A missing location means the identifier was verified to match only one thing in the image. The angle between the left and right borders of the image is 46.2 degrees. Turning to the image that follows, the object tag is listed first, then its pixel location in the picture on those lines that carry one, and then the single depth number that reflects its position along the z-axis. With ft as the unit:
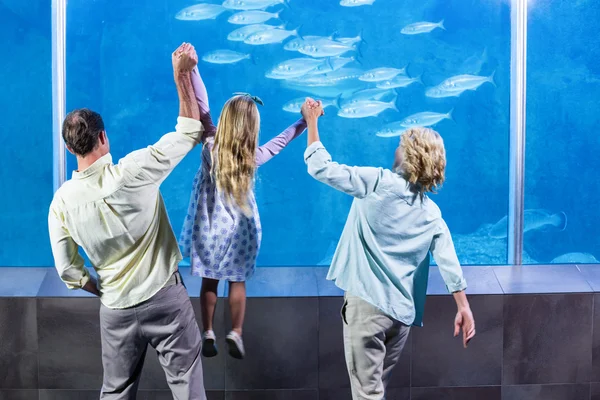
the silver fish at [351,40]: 19.51
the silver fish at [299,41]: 19.31
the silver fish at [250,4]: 18.88
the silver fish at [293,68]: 19.21
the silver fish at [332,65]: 19.27
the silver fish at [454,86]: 19.63
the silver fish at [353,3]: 19.22
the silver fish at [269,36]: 19.74
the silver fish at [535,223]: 20.88
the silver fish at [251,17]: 19.03
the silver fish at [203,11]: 18.38
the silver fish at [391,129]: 21.12
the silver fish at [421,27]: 19.21
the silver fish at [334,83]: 19.49
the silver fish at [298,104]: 19.57
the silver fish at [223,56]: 19.40
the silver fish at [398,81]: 20.45
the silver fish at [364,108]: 19.61
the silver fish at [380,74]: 19.57
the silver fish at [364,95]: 19.53
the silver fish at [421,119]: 20.06
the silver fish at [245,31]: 19.19
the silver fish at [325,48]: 19.33
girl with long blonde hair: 9.65
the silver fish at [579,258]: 21.07
